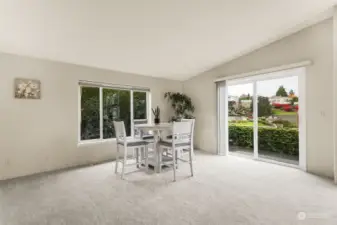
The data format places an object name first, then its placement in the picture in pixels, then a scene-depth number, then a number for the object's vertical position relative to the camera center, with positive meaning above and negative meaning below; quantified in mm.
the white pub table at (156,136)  3448 -401
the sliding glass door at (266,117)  3879 -34
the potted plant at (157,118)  3922 -77
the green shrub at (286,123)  3978 -153
